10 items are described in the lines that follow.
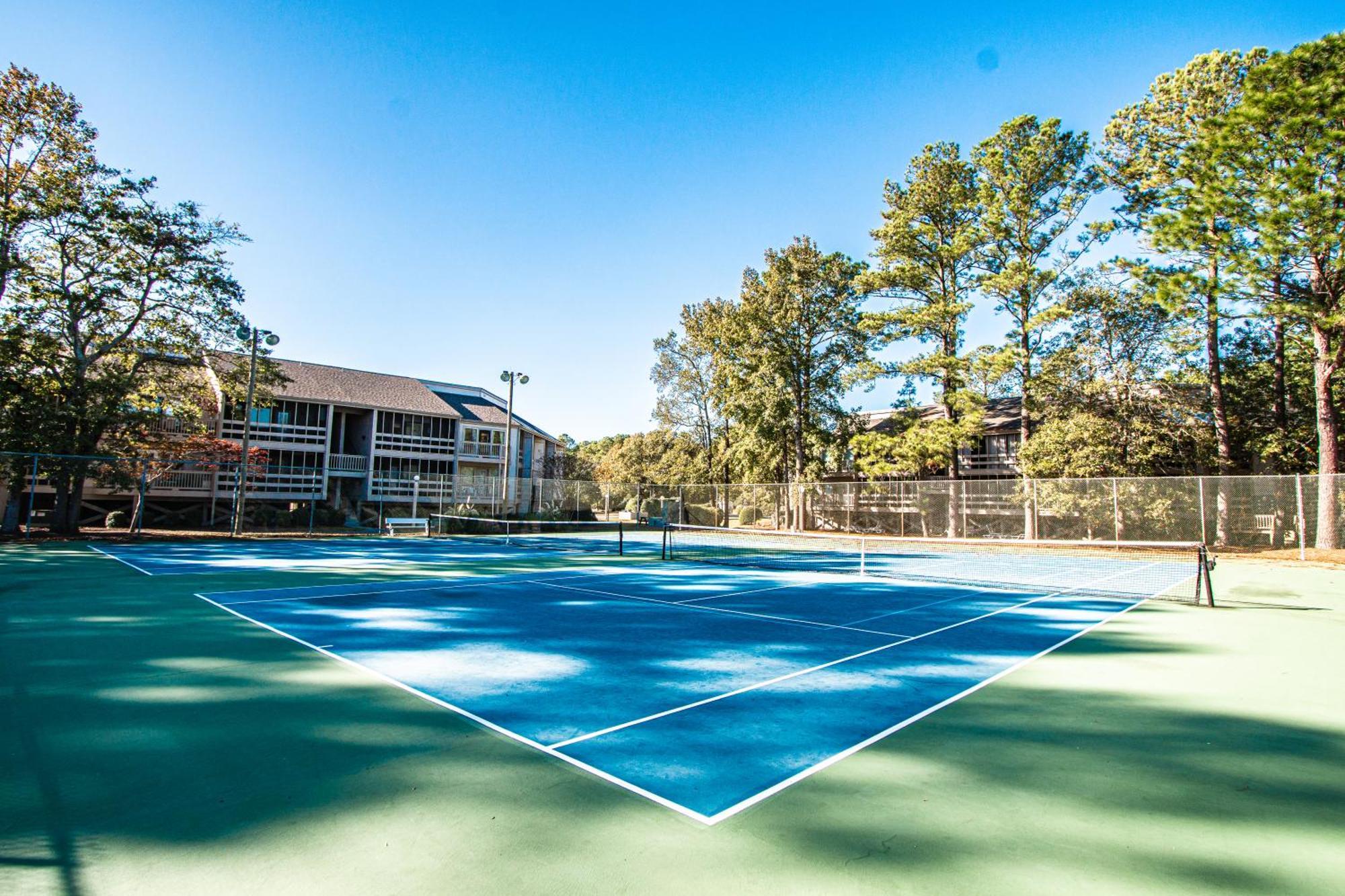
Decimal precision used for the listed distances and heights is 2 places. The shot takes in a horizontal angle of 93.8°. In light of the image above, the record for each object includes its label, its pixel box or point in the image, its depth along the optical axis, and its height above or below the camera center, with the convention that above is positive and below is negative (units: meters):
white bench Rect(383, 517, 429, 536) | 27.85 -2.02
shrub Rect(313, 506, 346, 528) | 32.50 -1.98
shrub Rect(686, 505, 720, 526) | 38.34 -1.63
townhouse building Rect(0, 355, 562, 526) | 29.84 +1.61
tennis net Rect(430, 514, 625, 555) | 24.09 -2.27
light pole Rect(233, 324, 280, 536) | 22.39 +3.19
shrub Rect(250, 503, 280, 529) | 29.45 -1.78
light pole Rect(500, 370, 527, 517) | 26.09 +4.62
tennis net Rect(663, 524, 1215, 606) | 13.85 -2.05
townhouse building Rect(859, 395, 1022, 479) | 35.69 +2.87
